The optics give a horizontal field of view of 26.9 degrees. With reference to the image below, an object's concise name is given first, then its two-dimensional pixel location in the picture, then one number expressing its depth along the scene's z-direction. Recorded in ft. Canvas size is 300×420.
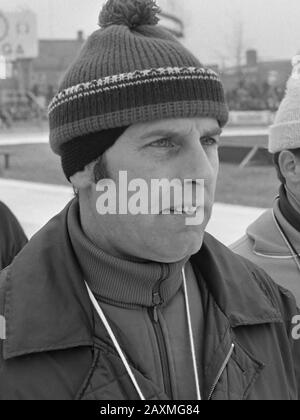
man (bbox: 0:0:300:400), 4.70
